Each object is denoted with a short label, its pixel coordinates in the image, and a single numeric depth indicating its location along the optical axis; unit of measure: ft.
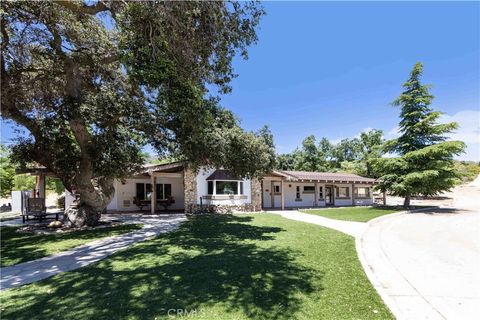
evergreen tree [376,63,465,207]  69.00
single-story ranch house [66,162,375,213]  63.10
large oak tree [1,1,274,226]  18.71
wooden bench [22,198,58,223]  43.04
